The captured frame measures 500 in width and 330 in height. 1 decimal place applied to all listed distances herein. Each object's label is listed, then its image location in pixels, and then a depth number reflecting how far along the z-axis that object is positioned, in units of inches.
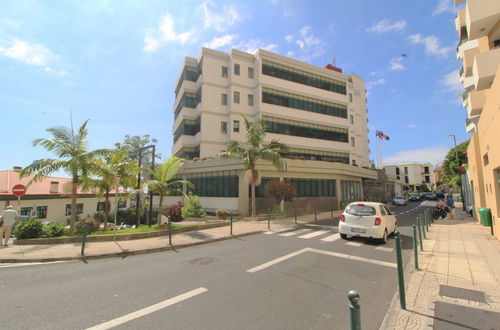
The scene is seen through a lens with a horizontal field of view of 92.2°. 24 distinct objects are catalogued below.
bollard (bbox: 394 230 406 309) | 176.7
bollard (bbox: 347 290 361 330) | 104.0
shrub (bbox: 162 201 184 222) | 735.1
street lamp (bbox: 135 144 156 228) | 675.4
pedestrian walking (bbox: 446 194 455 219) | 780.3
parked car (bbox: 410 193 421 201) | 1939.1
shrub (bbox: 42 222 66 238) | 438.6
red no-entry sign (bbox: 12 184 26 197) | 449.4
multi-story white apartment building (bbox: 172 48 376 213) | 1222.3
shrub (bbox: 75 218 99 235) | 525.4
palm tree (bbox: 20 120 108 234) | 445.7
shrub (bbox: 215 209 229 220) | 745.6
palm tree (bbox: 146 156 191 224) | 565.6
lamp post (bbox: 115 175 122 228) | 583.9
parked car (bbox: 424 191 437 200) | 1998.0
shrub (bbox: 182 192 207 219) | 763.4
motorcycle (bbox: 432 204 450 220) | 807.3
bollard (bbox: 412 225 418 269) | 268.1
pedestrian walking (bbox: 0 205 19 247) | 401.1
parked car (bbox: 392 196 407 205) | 1440.7
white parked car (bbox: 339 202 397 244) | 396.5
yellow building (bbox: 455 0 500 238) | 416.5
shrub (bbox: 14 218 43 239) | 412.8
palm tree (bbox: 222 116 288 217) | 770.8
